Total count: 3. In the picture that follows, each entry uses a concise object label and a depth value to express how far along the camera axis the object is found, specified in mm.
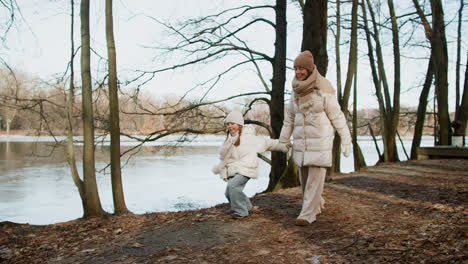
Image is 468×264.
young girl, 4770
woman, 4242
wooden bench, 12359
